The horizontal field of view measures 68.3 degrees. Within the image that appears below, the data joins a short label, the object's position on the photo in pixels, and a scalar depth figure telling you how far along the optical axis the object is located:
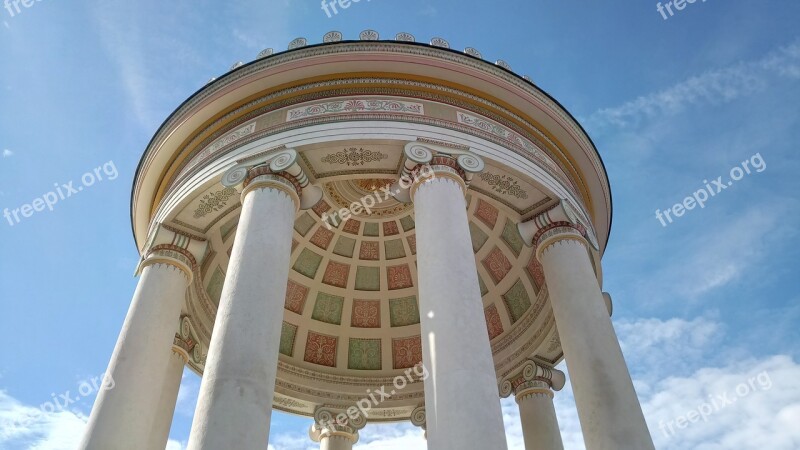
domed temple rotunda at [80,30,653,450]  12.29
